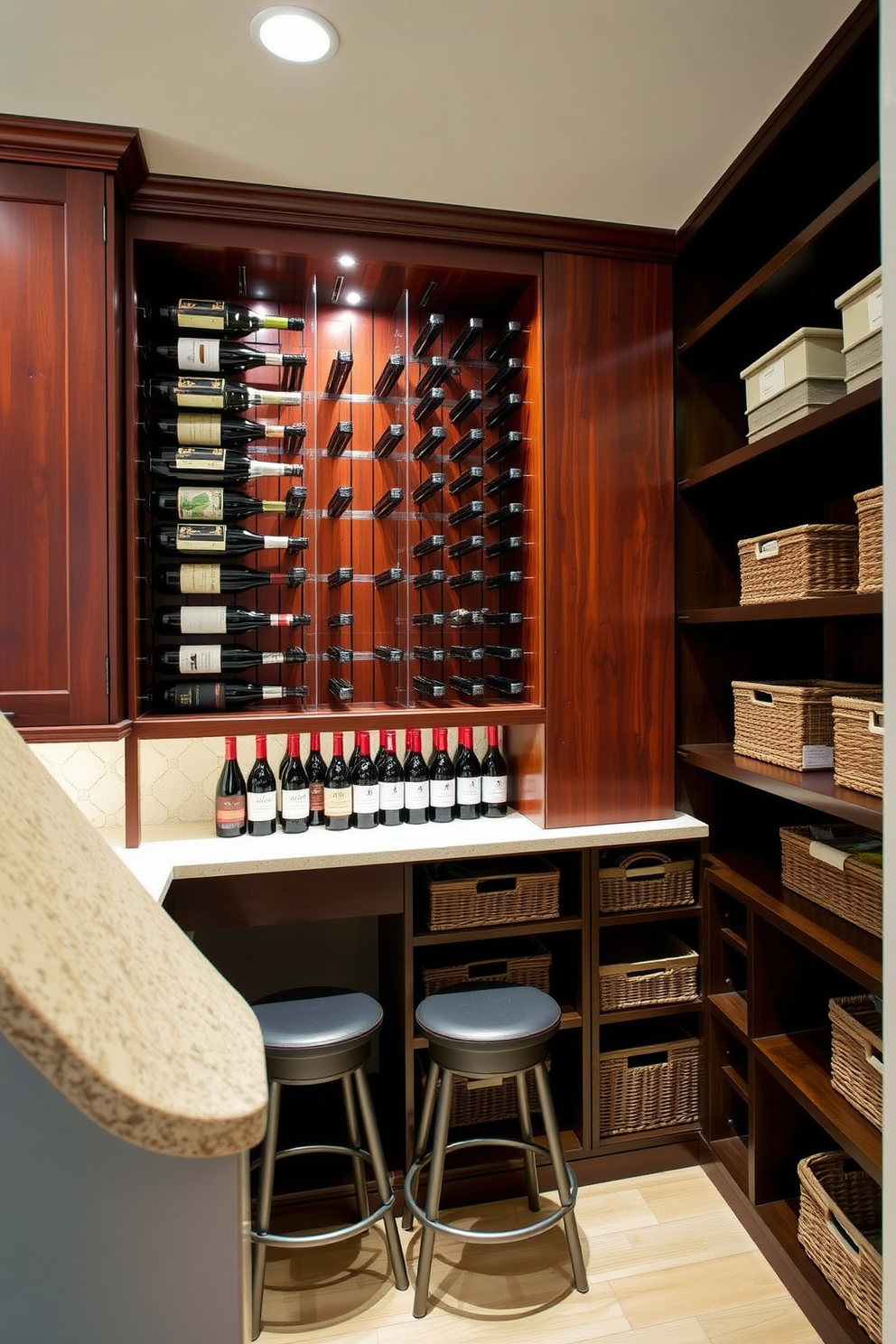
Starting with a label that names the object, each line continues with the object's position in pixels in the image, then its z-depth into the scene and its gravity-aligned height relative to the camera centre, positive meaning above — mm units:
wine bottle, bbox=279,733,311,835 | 2256 -400
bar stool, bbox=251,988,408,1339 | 1786 -890
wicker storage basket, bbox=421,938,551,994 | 2244 -872
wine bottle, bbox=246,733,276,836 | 2230 -414
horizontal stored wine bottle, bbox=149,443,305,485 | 2197 +517
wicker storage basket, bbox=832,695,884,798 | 1655 -187
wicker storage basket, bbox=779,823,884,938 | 1750 -505
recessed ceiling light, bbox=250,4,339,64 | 1503 +1174
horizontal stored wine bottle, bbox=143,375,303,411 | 2193 +710
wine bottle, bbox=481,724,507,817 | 2438 -413
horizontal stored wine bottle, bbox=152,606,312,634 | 2221 +102
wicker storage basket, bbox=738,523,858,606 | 1858 +214
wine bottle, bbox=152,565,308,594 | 2223 +217
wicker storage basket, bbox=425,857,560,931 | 2162 -641
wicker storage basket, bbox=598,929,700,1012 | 2281 -912
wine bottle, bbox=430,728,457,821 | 2369 -396
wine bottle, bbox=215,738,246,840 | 2227 -396
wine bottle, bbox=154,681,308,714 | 2209 -101
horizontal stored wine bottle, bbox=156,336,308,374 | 2180 +808
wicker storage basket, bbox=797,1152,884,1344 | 1617 -1228
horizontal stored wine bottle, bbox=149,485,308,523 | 2191 +416
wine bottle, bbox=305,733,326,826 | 2330 -358
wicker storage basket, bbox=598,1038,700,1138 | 2289 -1225
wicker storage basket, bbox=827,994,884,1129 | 1635 -829
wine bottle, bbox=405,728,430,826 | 2342 -367
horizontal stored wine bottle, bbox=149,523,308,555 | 2189 +319
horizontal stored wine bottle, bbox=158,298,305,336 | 2182 +912
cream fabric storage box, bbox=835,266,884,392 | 1579 +639
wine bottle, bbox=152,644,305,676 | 2225 -3
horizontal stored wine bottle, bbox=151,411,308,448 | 2217 +619
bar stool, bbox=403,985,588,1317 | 1822 -905
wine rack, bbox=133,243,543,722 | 2279 +489
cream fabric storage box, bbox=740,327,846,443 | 1834 +641
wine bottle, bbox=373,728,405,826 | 2324 -369
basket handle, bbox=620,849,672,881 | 2318 -603
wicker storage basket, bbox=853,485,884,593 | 1572 +220
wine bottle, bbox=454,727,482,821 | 2396 -379
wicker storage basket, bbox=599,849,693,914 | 2295 -647
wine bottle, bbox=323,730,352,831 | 2264 -399
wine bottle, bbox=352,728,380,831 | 2289 -384
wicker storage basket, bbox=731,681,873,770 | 1972 -174
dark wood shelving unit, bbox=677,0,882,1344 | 1720 +75
